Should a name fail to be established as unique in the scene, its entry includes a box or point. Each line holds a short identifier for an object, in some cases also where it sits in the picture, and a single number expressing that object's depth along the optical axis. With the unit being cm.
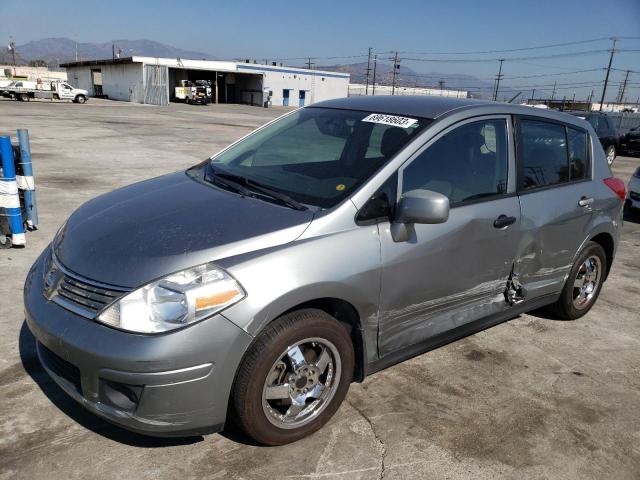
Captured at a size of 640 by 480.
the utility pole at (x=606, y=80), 6319
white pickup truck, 4034
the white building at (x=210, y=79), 4959
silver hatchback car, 229
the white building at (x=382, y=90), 7973
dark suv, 1691
